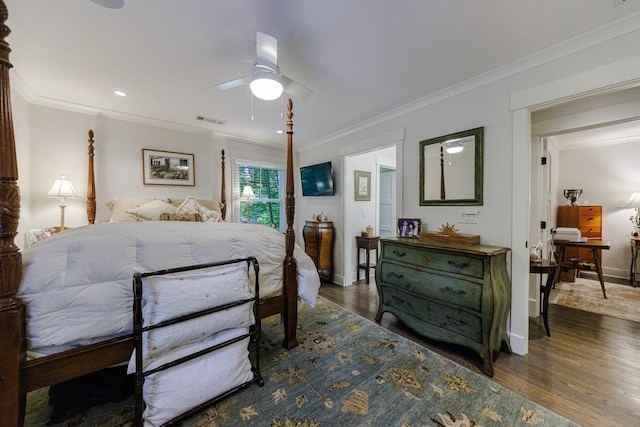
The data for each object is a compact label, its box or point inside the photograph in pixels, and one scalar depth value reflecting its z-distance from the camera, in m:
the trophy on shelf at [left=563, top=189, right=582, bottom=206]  4.46
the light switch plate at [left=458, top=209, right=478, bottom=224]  2.38
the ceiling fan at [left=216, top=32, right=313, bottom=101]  1.60
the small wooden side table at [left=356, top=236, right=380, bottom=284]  3.95
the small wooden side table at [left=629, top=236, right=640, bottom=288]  3.80
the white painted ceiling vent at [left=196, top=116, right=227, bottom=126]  3.42
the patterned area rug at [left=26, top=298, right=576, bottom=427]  1.39
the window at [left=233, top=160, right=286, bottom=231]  4.37
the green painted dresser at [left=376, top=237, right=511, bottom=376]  1.86
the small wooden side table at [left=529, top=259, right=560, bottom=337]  2.30
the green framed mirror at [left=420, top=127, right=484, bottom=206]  2.35
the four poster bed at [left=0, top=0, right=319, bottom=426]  1.05
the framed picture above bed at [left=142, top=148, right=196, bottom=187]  3.45
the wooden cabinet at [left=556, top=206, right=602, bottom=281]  4.26
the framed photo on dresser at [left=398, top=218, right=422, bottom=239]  2.80
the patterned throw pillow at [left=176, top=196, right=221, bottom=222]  3.07
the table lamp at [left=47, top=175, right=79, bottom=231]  2.68
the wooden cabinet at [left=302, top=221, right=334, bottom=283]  4.02
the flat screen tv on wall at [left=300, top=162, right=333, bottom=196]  4.06
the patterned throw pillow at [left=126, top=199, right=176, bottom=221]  2.83
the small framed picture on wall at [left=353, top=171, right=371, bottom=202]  4.09
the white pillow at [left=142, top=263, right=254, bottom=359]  1.33
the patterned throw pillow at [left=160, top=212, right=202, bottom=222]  2.77
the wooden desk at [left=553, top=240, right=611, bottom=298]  3.30
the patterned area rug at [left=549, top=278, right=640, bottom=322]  2.83
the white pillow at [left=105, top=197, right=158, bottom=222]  2.85
